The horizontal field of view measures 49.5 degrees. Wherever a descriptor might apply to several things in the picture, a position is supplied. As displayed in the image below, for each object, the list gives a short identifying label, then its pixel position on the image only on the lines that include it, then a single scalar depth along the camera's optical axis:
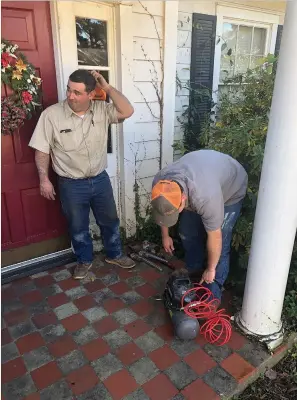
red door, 2.66
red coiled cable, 2.37
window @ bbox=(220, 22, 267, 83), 4.26
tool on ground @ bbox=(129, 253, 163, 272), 3.33
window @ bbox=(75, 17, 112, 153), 2.95
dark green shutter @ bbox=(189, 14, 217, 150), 3.82
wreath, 2.52
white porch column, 1.82
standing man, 2.67
